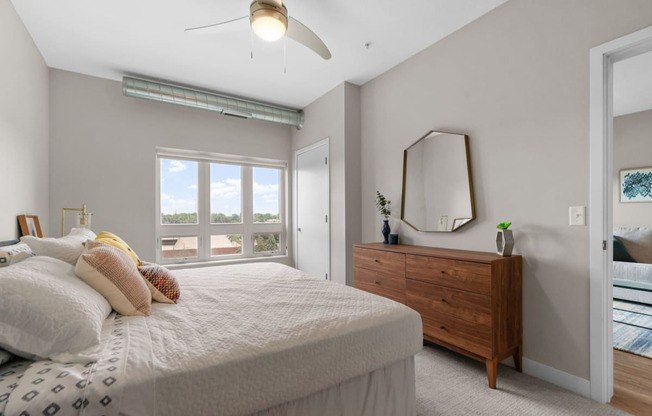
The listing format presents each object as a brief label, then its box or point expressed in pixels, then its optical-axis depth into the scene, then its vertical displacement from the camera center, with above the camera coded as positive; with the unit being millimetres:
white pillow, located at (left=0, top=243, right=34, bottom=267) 1362 -220
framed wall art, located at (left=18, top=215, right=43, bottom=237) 2336 -139
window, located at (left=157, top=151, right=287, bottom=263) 3918 -6
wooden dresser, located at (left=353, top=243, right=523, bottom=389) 1957 -684
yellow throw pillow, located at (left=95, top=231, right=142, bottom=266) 1785 -213
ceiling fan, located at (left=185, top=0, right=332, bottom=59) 1681 +1107
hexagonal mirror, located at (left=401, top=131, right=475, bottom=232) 2537 +212
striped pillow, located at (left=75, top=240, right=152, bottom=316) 1309 -330
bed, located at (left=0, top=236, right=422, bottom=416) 852 -528
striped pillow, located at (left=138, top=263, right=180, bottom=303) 1588 -428
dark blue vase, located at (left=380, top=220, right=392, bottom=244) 3160 -265
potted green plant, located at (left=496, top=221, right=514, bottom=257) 2121 -256
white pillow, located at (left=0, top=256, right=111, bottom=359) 911 -359
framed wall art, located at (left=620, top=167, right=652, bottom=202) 4266 +307
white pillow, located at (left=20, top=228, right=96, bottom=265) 1433 -199
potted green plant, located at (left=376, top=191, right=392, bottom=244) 3170 -28
